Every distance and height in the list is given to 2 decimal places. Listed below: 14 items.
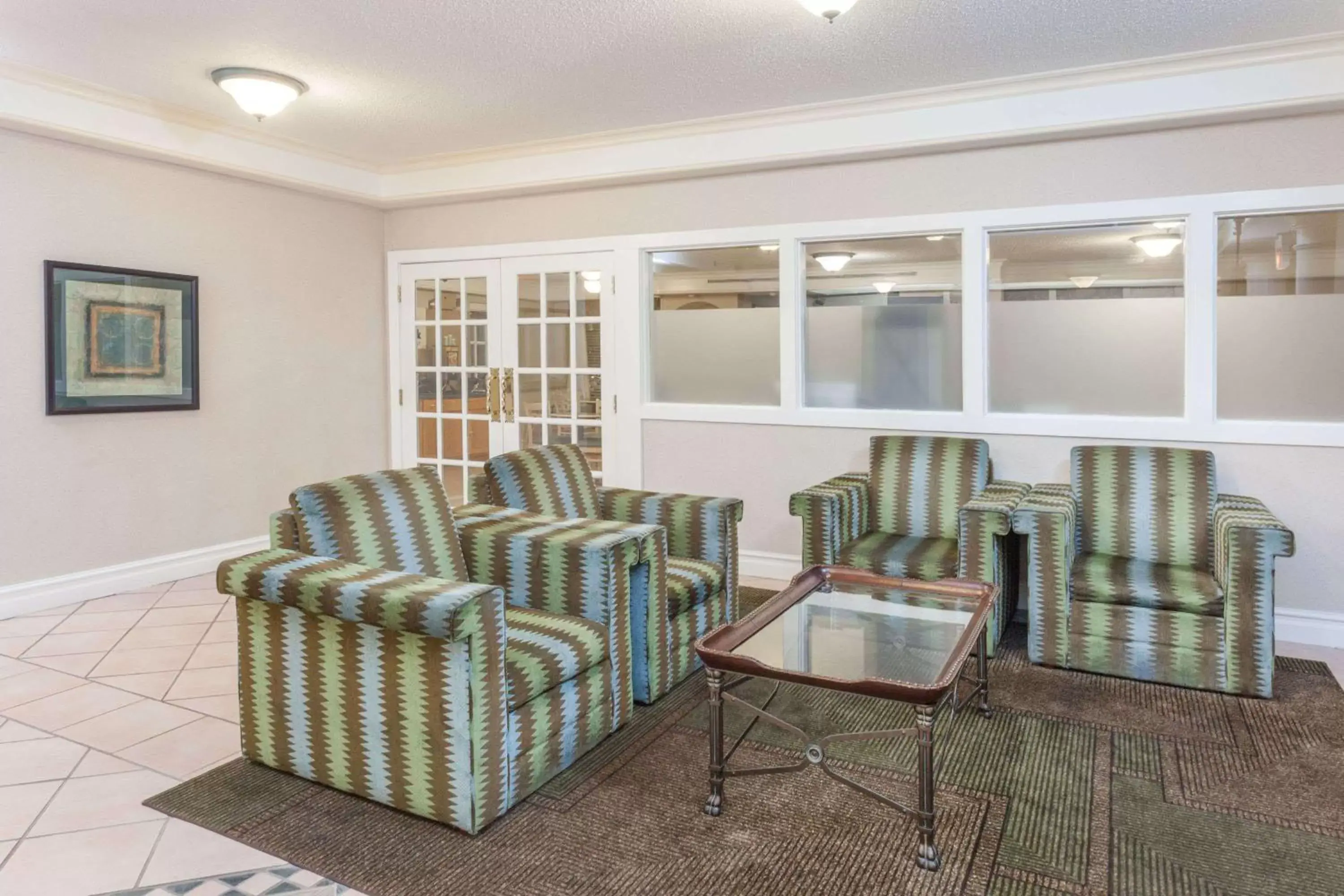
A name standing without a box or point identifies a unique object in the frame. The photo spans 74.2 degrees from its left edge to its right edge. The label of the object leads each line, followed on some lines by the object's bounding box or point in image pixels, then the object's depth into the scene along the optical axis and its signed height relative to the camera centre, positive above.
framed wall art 4.32 +0.53
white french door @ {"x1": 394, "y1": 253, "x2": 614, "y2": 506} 5.41 +0.52
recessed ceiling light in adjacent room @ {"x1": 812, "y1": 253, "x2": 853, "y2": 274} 4.70 +0.96
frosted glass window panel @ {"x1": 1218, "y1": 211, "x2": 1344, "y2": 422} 3.77 +0.52
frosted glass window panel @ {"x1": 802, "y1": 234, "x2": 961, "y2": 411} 4.49 +0.60
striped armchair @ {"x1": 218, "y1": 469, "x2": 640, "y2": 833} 2.20 -0.56
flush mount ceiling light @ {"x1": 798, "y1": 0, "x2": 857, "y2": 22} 2.92 +1.43
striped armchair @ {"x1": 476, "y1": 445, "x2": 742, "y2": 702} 3.03 -0.38
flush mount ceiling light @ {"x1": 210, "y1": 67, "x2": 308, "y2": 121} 3.86 +1.57
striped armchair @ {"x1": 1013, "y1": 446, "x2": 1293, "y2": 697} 3.13 -0.52
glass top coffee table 2.12 -0.59
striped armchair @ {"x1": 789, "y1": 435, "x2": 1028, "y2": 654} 3.54 -0.34
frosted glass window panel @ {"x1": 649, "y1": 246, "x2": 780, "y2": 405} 4.91 +0.65
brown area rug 2.05 -0.99
